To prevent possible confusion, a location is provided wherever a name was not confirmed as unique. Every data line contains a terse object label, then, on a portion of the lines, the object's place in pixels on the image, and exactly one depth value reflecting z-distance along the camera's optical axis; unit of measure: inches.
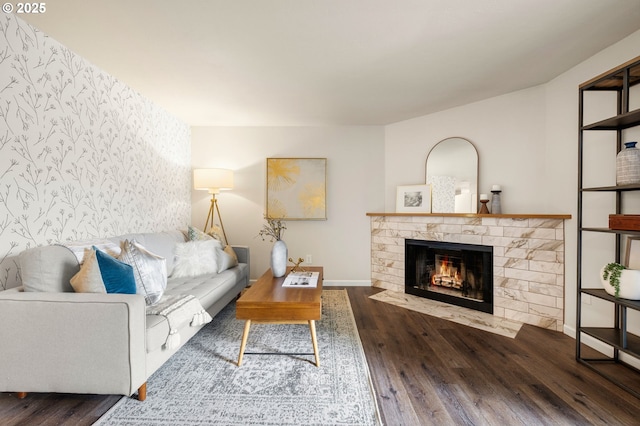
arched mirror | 131.3
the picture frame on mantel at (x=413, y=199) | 144.6
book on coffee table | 96.3
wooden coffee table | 78.3
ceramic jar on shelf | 70.6
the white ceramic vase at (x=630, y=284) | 69.9
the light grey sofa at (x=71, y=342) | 60.4
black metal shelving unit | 69.9
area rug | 60.3
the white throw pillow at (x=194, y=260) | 115.4
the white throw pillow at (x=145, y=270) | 80.0
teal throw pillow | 71.0
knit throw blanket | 71.8
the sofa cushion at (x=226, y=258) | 121.9
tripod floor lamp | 144.1
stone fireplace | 104.3
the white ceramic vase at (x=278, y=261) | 109.3
